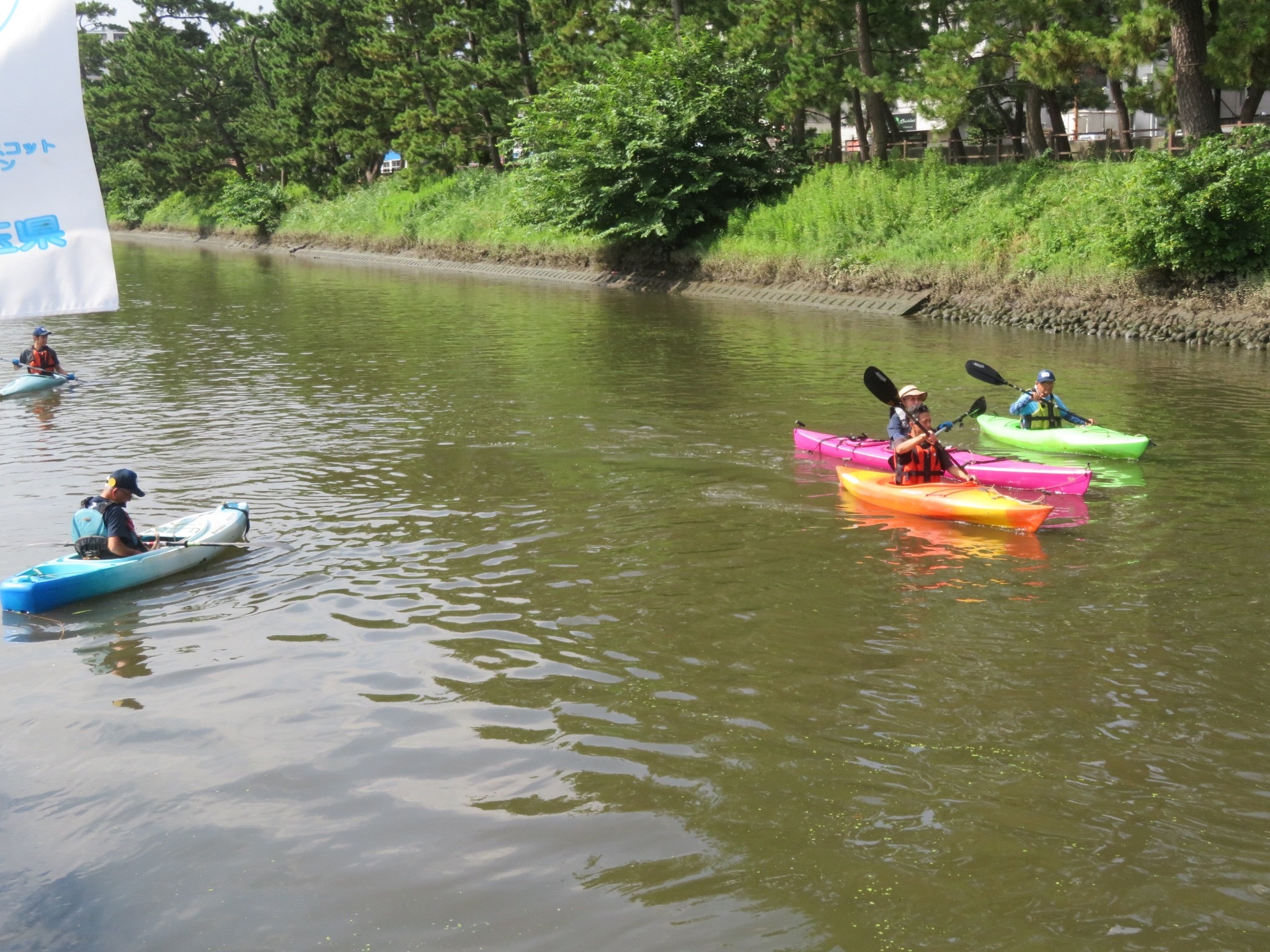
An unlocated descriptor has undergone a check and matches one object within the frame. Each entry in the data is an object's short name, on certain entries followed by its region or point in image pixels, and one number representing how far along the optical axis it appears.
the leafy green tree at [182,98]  62.66
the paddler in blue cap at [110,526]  9.63
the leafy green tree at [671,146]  32.44
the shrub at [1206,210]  20.56
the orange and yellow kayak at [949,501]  10.57
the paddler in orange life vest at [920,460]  11.60
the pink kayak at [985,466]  11.82
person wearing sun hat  11.81
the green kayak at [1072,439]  12.96
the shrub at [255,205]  57.66
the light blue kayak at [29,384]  18.47
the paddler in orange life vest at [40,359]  18.81
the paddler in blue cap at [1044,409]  13.91
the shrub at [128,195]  70.50
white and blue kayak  9.12
